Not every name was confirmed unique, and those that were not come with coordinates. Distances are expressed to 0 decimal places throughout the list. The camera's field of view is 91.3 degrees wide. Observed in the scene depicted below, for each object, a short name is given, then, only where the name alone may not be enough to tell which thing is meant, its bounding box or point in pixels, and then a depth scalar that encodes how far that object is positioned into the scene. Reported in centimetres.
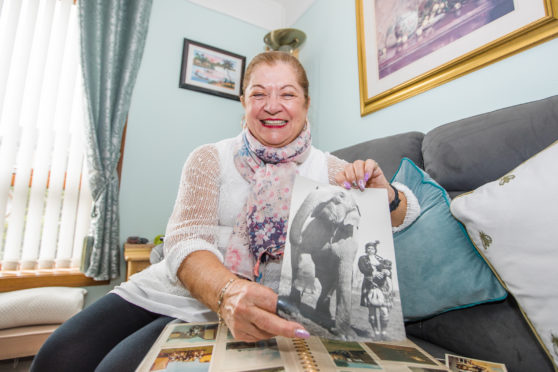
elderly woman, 62
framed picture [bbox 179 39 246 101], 218
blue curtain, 178
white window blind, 169
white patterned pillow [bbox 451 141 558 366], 50
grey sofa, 60
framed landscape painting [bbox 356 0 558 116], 96
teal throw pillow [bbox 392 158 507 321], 64
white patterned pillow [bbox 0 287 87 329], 137
